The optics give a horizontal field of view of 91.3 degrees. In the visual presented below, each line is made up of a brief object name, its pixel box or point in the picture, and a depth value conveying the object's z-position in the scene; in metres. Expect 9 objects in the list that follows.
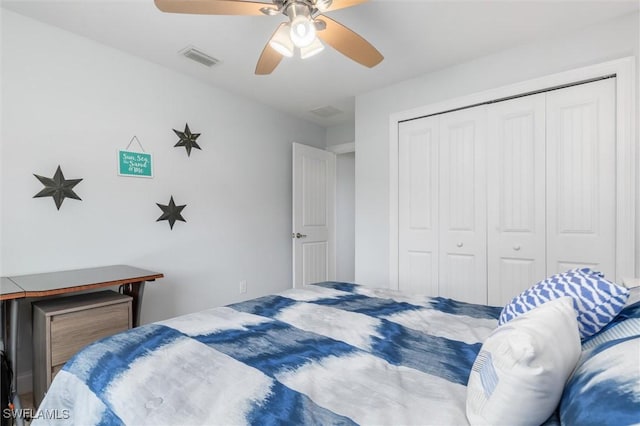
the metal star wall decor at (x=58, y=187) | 2.15
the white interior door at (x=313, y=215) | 3.86
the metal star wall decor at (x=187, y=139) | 2.91
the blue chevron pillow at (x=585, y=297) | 0.87
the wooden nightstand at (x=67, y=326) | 1.74
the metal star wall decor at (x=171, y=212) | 2.79
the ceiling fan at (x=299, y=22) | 1.52
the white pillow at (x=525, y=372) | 0.60
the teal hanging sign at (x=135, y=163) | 2.54
